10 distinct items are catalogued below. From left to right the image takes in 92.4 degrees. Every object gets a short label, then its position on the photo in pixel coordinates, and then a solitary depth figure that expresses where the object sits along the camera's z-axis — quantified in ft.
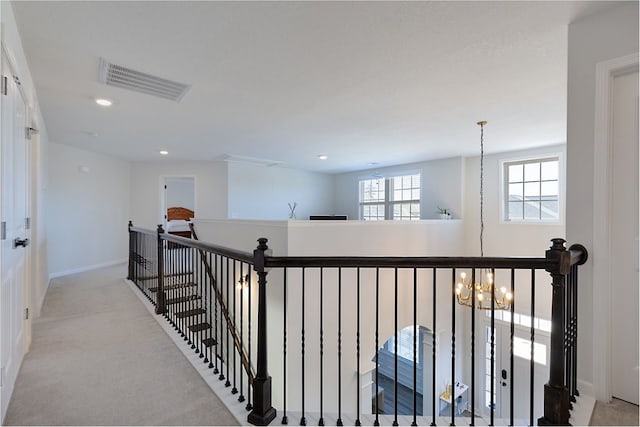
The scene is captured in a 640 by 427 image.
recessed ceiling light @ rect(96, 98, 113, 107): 10.00
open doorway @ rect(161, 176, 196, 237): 30.40
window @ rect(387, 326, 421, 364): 24.23
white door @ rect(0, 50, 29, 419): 5.17
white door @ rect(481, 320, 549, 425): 17.07
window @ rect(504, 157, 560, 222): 17.03
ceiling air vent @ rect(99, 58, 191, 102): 7.90
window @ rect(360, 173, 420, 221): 23.06
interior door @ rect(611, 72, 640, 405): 5.36
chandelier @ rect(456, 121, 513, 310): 10.56
